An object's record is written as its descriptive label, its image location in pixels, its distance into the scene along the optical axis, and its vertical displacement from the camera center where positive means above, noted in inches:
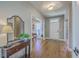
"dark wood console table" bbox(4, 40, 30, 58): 46.4 -19.3
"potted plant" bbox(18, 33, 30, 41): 69.6 -9.8
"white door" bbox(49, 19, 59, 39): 177.7 +1.1
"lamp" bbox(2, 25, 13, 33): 52.7 +0.7
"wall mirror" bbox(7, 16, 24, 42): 59.9 +4.9
